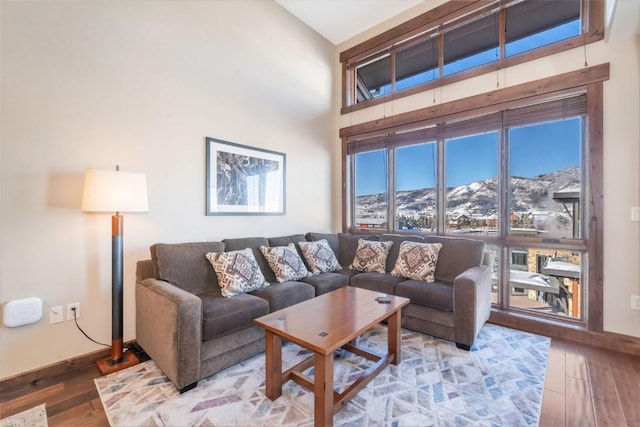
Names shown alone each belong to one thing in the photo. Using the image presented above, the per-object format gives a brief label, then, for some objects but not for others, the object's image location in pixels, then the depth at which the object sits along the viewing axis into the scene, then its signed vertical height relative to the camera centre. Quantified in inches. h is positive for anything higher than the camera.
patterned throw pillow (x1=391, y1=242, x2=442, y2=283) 116.6 -20.1
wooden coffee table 58.6 -27.4
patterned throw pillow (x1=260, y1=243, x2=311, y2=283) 115.1 -20.3
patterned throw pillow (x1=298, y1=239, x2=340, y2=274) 130.2 -20.0
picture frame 118.0 +16.4
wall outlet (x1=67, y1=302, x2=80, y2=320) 83.2 -28.8
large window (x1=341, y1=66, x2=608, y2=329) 106.9 +12.5
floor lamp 77.6 +2.4
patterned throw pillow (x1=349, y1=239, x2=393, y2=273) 132.5 -20.4
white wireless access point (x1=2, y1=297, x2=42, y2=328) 72.9 -26.2
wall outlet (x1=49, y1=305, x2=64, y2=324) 80.4 -29.1
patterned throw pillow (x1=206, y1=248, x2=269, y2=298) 96.0 -20.5
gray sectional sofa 73.2 -28.5
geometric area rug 63.1 -46.2
